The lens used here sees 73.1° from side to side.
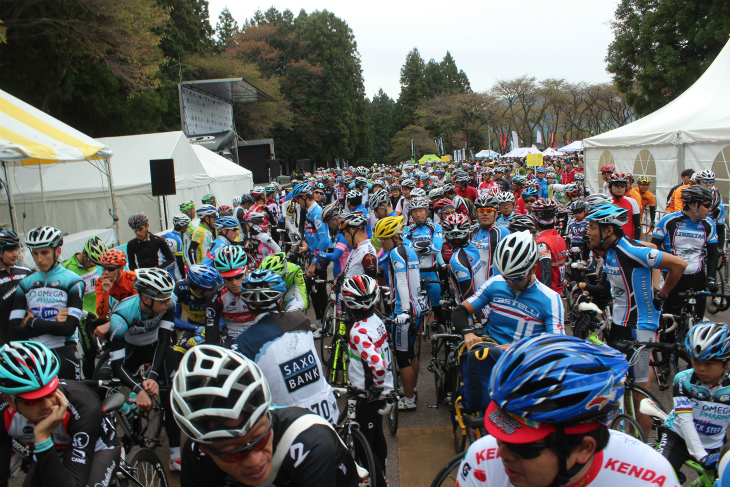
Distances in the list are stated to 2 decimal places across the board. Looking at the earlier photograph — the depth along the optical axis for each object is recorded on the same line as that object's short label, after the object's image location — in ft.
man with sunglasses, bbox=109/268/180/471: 14.21
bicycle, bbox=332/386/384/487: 12.09
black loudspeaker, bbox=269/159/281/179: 133.49
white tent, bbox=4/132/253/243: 51.65
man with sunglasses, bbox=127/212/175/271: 26.63
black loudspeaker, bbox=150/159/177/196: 43.75
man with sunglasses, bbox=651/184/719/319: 20.67
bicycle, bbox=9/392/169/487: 10.45
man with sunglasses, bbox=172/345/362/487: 5.71
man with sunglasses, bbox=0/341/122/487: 8.87
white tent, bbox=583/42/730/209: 39.09
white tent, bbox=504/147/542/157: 152.56
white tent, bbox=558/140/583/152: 139.24
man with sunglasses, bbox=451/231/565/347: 12.07
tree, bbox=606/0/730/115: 83.87
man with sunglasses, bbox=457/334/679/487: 4.84
